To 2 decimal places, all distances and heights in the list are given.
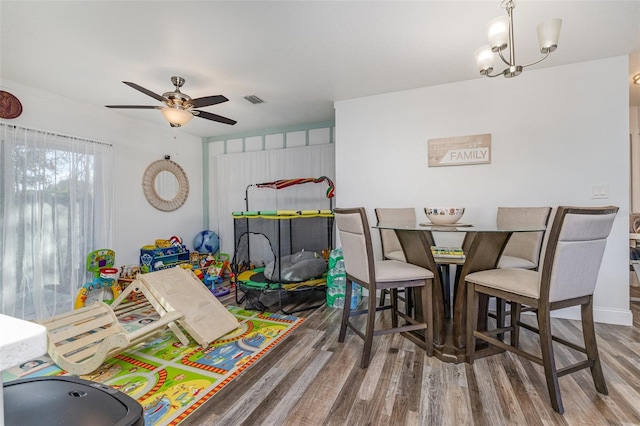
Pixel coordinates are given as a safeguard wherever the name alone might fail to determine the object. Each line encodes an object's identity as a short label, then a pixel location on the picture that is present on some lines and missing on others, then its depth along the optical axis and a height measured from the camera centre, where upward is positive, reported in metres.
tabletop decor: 2.18 -0.02
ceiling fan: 2.61 +1.04
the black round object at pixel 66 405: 0.60 -0.44
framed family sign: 3.00 +0.68
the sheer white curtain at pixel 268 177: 4.40 +0.61
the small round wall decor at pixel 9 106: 2.79 +1.10
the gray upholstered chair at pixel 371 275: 1.88 -0.42
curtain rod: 2.85 +0.91
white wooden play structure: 1.87 -0.83
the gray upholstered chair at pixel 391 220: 2.84 -0.09
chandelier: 1.54 +0.99
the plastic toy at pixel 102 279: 3.21 -0.75
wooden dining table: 1.92 -0.39
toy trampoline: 3.13 -0.49
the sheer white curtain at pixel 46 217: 2.80 -0.02
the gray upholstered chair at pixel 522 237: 2.36 -0.22
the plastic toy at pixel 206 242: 4.85 -0.49
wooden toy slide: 2.28 -0.77
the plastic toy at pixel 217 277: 3.71 -0.87
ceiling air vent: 3.46 +1.43
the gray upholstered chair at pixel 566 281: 1.43 -0.39
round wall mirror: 4.27 +0.47
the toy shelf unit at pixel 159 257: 3.89 -0.62
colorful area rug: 1.59 -1.05
